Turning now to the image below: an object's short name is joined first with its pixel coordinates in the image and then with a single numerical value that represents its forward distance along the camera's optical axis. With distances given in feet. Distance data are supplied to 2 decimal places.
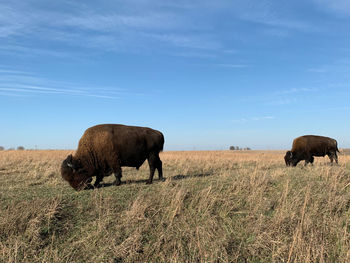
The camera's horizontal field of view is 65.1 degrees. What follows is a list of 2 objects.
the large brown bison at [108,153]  29.94
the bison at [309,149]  60.18
